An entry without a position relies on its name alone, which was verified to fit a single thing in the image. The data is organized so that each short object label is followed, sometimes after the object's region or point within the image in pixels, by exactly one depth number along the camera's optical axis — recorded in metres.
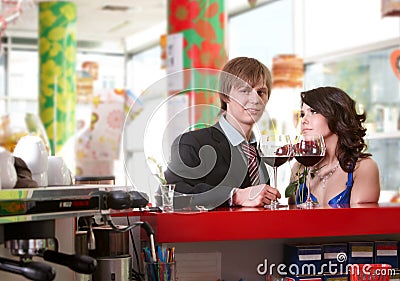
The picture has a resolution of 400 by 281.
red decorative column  6.00
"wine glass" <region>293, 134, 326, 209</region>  2.74
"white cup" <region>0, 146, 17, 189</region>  1.74
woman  3.16
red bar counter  2.28
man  2.57
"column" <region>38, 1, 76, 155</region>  10.57
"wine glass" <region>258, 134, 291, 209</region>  2.66
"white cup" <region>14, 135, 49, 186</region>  1.93
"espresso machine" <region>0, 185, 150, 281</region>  1.65
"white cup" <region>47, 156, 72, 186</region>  2.11
